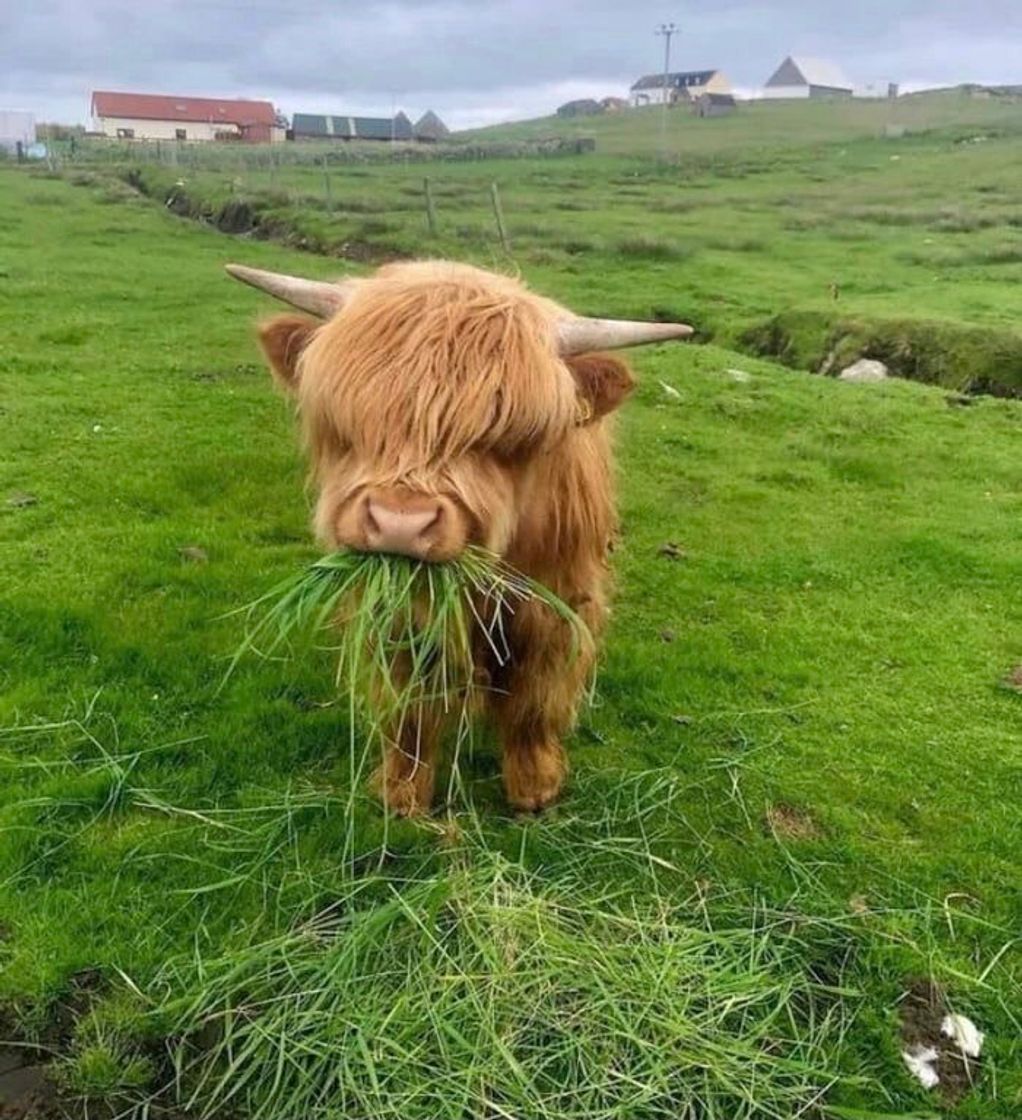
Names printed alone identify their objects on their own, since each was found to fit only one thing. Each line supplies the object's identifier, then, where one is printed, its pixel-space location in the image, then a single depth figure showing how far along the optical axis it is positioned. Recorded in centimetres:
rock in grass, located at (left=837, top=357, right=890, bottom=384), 1127
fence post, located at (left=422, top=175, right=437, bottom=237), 2028
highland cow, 260
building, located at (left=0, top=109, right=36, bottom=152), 5375
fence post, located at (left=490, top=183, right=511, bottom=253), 1680
